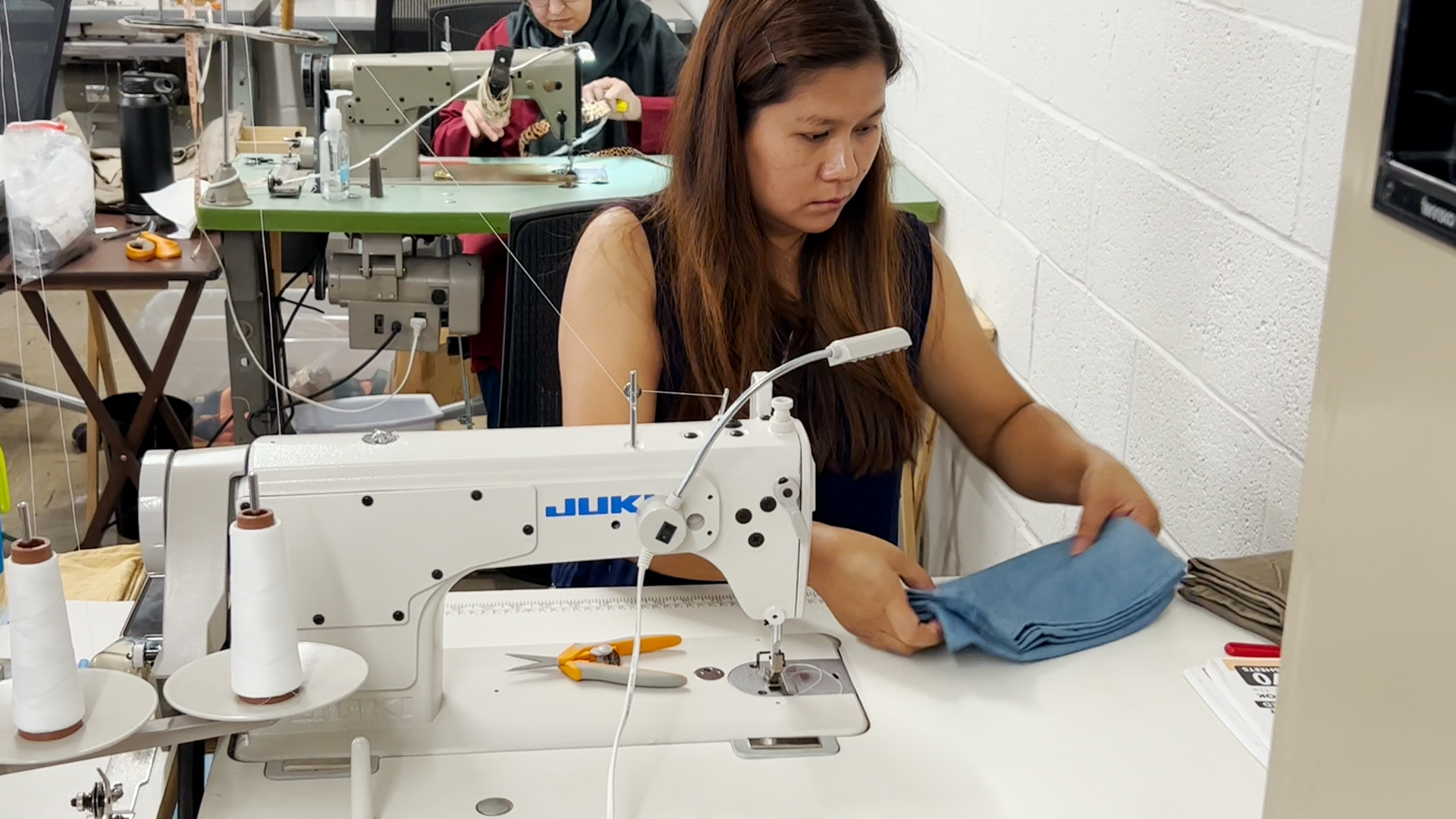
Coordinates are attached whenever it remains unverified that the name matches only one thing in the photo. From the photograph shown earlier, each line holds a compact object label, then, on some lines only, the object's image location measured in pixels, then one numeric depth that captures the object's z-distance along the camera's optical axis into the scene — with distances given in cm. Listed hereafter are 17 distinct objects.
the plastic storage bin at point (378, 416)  288
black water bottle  278
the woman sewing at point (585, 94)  282
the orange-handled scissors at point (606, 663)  116
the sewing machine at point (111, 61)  412
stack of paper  112
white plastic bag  240
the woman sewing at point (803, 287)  146
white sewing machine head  102
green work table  259
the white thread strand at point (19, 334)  271
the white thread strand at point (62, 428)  268
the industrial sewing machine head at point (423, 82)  265
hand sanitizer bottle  266
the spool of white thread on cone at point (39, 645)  89
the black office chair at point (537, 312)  173
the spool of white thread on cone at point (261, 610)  93
